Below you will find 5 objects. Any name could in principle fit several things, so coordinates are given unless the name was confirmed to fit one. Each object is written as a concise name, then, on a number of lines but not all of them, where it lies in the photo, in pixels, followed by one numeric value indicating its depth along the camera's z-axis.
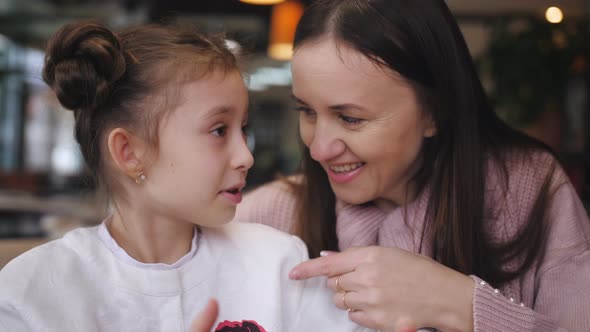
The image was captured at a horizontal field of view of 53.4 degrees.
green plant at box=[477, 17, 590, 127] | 3.44
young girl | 1.11
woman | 1.14
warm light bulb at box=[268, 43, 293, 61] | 4.10
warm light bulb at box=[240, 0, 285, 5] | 3.39
